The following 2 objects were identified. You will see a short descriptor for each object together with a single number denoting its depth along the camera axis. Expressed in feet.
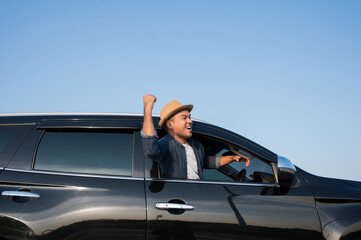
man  14.03
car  12.46
